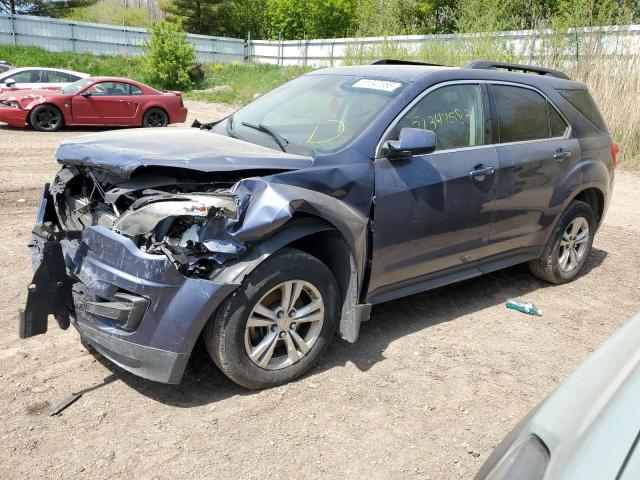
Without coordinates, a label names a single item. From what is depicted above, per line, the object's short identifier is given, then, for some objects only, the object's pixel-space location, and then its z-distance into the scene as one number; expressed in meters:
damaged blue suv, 3.05
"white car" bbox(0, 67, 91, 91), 15.15
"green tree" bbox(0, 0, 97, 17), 43.47
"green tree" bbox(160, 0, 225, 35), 47.84
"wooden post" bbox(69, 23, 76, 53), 30.97
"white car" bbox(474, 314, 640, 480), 1.31
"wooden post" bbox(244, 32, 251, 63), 36.68
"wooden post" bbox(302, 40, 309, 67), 31.70
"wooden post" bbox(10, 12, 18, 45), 29.15
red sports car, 13.62
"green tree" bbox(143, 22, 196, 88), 27.48
